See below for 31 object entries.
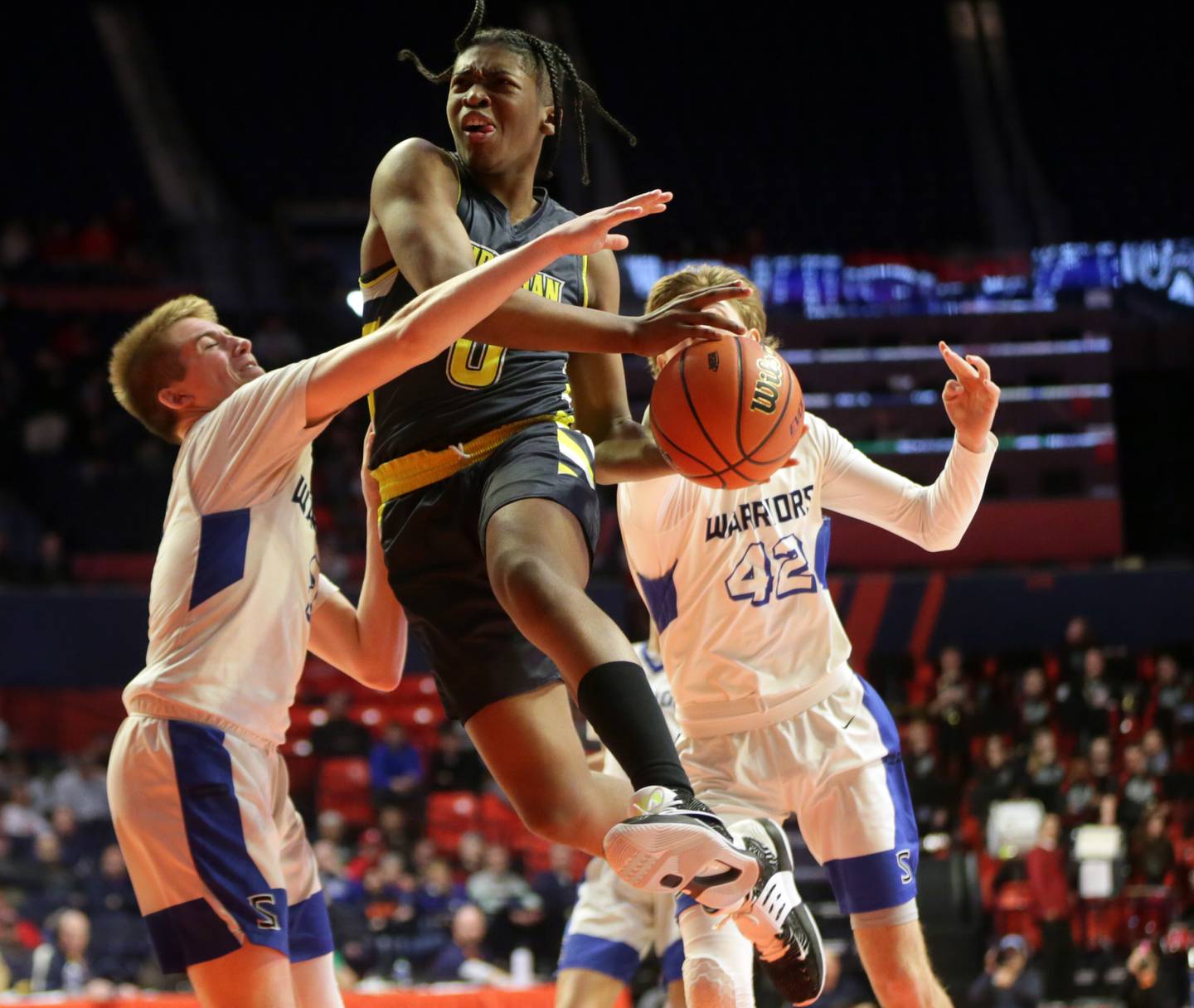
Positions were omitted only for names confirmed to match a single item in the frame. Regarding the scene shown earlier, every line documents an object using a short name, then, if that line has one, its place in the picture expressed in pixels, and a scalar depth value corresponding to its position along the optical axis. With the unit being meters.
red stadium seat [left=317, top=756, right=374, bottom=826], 14.66
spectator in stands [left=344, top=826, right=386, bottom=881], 12.68
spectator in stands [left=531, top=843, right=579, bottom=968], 10.61
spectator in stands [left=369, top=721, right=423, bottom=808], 14.52
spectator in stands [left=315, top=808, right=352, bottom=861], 12.70
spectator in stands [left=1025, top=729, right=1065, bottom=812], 12.28
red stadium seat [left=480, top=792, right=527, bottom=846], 13.80
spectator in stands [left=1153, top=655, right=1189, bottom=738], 13.96
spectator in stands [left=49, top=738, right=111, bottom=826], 14.05
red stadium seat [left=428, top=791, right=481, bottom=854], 13.95
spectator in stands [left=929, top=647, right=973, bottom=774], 13.57
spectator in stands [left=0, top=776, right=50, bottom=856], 13.27
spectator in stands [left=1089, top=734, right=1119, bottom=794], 12.60
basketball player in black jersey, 3.54
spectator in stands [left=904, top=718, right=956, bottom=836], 12.41
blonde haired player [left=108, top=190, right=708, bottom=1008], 3.57
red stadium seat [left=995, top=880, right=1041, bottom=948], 10.44
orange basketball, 3.82
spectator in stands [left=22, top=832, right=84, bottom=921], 11.54
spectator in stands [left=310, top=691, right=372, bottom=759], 15.11
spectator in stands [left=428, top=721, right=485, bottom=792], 14.45
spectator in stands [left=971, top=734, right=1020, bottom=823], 12.41
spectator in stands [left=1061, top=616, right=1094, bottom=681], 15.00
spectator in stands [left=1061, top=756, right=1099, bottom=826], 12.16
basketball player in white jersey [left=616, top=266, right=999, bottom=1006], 4.39
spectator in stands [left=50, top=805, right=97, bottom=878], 12.84
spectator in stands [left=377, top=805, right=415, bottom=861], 12.92
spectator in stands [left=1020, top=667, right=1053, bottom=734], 14.18
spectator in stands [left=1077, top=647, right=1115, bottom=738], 14.05
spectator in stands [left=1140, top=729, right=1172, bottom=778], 12.85
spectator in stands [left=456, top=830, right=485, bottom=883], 12.33
